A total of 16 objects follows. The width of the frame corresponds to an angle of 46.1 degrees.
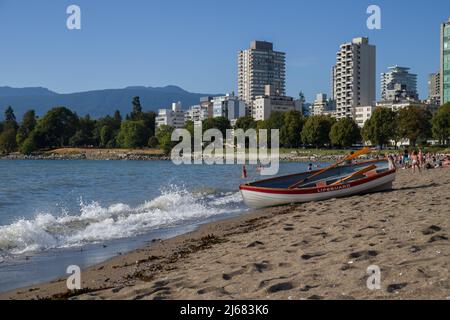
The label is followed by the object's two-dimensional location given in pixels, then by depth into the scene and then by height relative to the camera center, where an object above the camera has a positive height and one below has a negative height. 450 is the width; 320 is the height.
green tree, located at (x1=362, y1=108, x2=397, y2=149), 125.94 +2.09
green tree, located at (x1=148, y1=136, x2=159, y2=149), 189.15 -1.05
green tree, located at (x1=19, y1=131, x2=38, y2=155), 192.62 -1.48
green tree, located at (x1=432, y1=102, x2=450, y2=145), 114.44 +2.44
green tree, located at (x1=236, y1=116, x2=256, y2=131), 176.55 +5.03
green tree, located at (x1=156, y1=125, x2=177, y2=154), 171.62 +0.29
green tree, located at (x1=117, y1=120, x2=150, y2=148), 188.25 +1.55
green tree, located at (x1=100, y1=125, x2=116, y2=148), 197.12 +1.05
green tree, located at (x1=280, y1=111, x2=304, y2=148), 152.88 +1.71
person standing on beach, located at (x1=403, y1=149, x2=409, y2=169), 53.51 -2.36
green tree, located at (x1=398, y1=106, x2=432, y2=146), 119.38 +2.51
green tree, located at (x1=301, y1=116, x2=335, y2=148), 144.25 +1.78
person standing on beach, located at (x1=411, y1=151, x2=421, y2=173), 42.06 -1.92
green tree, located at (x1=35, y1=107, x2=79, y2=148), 197.12 +7.37
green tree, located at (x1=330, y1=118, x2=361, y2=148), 137.25 +0.83
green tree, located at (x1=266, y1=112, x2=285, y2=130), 161.25 +4.73
